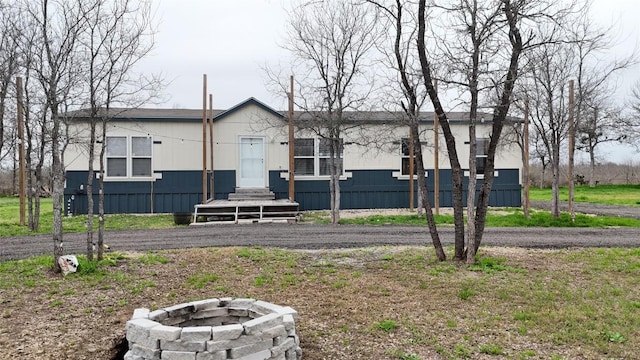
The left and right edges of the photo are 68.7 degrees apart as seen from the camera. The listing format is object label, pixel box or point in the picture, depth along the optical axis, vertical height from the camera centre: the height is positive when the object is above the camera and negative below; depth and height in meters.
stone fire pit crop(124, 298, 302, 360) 3.71 -1.26
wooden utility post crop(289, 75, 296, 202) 16.11 +0.88
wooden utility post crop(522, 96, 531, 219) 14.55 +0.40
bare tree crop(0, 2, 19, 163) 7.98 +2.41
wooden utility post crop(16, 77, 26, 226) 12.77 +0.60
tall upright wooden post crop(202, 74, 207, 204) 16.31 +1.67
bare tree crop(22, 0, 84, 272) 6.83 +1.64
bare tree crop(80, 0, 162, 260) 7.24 +1.78
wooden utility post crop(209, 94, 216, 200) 16.72 +1.38
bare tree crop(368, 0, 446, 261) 7.76 +1.39
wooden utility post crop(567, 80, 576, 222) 13.66 +1.40
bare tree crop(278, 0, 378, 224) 14.16 +3.00
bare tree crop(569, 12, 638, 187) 13.84 +2.50
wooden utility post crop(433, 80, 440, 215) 15.79 +0.03
